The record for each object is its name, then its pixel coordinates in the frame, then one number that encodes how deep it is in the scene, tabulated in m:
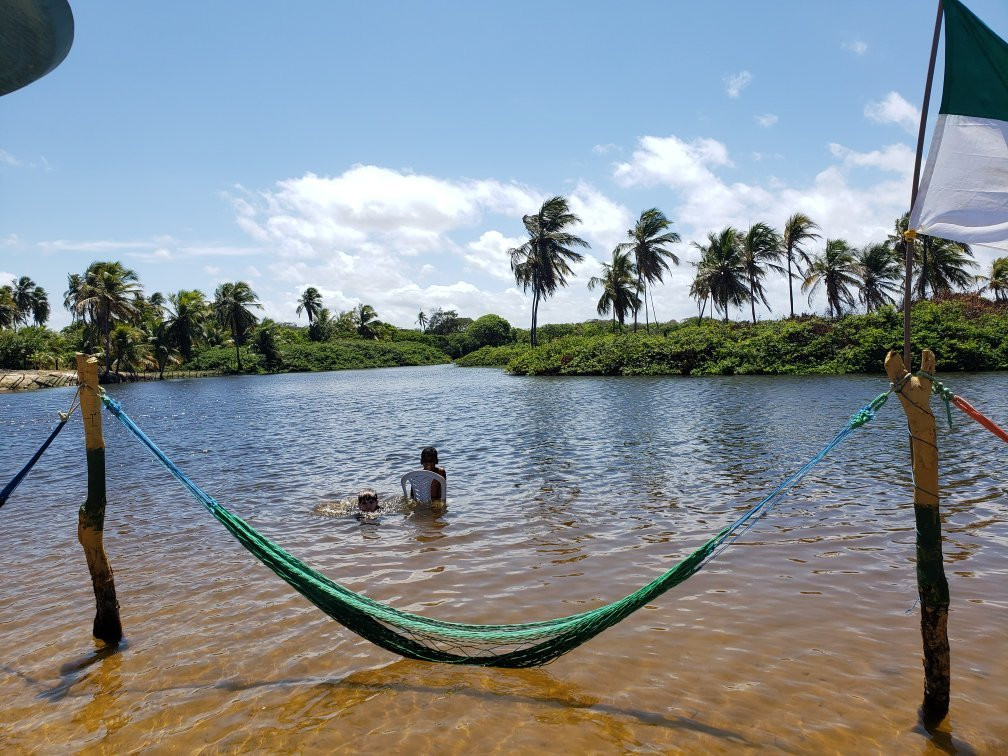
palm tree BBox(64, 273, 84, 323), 52.39
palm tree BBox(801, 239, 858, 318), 43.19
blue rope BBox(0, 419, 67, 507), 4.96
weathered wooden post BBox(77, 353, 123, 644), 4.90
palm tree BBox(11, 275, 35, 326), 76.81
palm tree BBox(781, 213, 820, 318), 44.38
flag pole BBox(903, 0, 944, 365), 3.49
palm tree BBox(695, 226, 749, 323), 46.22
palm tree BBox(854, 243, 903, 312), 44.03
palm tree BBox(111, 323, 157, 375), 56.00
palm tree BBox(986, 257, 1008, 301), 41.97
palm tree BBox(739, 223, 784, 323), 45.88
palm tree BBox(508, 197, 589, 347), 49.06
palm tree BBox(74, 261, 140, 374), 51.00
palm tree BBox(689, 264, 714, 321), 47.64
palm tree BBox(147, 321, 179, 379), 61.91
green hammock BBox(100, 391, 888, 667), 3.93
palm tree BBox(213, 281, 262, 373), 68.94
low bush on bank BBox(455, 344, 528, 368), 68.06
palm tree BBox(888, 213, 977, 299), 39.27
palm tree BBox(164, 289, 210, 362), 62.59
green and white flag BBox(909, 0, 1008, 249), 3.48
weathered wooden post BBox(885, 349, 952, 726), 3.63
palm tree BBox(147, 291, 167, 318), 72.42
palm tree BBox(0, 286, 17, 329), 64.19
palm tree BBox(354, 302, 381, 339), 93.94
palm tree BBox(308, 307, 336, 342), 86.50
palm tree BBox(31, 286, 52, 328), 78.25
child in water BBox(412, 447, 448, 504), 8.94
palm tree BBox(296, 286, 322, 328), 86.12
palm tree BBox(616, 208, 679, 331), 47.00
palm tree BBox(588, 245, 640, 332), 49.28
